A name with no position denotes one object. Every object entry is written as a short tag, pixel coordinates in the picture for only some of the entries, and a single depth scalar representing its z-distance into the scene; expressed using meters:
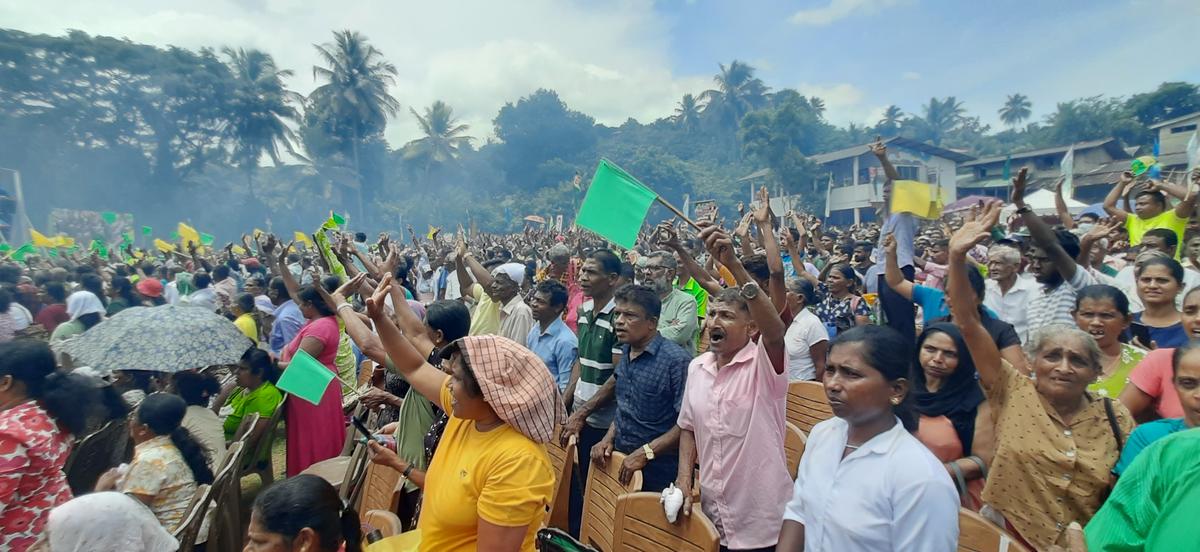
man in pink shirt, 2.75
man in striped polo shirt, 4.01
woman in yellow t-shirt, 2.08
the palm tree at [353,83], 48.50
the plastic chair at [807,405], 4.11
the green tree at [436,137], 56.34
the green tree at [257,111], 45.88
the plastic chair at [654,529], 2.48
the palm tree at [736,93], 68.88
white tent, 18.64
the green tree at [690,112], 70.56
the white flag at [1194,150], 8.62
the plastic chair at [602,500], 3.03
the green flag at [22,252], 15.85
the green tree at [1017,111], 75.12
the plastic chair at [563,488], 3.53
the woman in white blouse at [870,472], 1.73
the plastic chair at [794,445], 3.58
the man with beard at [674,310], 4.88
